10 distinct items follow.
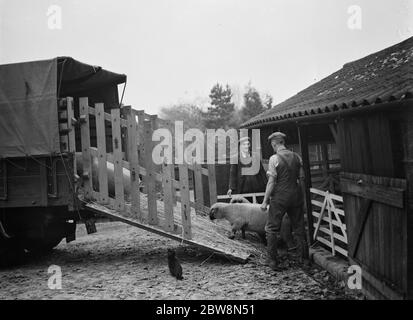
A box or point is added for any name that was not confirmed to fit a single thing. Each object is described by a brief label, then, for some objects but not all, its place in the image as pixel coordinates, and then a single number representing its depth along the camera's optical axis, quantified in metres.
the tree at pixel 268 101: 35.05
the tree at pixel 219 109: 36.06
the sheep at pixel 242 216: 6.96
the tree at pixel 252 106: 33.06
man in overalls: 5.41
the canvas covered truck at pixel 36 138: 5.91
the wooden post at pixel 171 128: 6.25
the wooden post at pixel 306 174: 6.27
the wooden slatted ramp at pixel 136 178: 5.97
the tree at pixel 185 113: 45.05
